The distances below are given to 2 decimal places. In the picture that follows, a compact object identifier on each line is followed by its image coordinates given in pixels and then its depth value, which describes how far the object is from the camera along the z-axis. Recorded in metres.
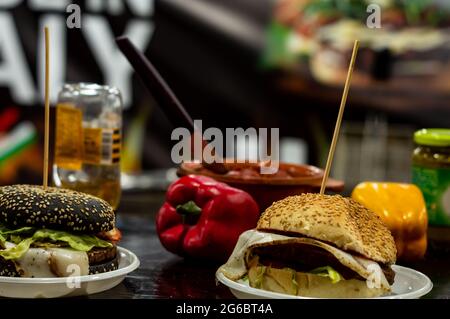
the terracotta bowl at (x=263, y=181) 1.09
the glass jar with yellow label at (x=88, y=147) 1.20
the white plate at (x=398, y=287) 0.86
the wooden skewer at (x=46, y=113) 0.95
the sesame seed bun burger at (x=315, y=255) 0.87
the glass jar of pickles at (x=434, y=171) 1.11
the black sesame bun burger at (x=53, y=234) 0.88
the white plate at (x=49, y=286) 0.86
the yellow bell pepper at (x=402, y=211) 1.07
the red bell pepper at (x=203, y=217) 1.04
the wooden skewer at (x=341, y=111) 0.93
